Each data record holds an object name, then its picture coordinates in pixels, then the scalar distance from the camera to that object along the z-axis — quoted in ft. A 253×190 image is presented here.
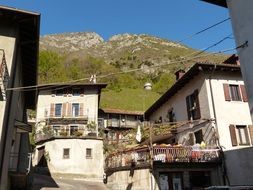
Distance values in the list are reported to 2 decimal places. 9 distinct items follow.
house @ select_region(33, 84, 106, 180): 71.23
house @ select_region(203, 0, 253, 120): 25.69
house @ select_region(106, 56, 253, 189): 46.70
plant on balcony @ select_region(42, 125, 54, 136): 76.90
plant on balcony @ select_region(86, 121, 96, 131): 80.76
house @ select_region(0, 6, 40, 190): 27.42
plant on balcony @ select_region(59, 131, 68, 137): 75.54
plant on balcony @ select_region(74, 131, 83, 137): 76.01
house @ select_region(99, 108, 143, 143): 106.81
